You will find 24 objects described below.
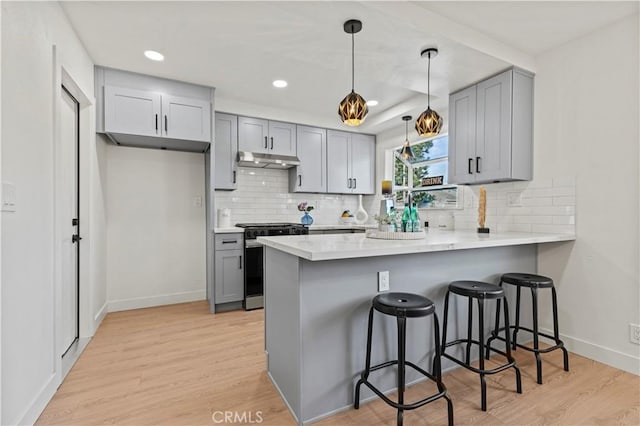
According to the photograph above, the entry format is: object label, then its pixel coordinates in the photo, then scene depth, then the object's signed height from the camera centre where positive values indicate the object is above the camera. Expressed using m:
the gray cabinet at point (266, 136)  4.05 +1.02
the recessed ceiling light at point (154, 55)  2.69 +1.39
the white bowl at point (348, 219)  4.95 -0.12
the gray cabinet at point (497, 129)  2.76 +0.78
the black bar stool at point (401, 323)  1.56 -0.59
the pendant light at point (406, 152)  3.08 +0.60
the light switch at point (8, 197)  1.39 +0.07
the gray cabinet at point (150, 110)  2.96 +1.04
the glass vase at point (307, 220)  4.19 -0.11
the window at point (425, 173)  4.07 +0.56
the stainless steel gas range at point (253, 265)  3.63 -0.63
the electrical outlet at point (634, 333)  2.18 -0.86
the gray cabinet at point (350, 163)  4.75 +0.78
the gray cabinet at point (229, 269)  3.51 -0.65
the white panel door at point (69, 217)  2.43 -0.05
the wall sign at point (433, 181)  4.11 +0.43
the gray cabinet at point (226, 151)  3.89 +0.78
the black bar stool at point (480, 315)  1.84 -0.68
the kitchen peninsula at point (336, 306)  1.67 -0.55
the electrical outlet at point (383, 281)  1.88 -0.42
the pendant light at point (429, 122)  2.50 +0.73
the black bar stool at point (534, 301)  2.13 -0.66
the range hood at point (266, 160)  3.93 +0.67
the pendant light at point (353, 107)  2.20 +0.75
